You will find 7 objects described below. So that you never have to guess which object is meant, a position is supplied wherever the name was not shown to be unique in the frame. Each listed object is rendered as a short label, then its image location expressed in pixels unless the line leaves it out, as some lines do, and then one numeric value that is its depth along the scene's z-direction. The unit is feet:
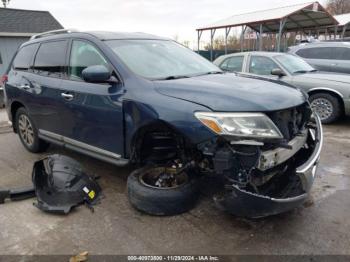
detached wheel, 10.38
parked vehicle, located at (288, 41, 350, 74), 30.07
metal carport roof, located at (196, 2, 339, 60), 56.08
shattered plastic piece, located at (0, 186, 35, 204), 12.20
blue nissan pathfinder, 8.70
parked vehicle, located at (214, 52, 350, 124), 22.54
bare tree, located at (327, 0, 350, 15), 159.43
